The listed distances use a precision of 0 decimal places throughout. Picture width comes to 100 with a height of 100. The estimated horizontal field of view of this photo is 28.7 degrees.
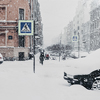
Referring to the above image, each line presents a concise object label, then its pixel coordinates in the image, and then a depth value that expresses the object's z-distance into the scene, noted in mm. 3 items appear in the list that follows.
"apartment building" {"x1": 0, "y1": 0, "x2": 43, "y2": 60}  23906
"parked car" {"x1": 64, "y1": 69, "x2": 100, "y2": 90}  7438
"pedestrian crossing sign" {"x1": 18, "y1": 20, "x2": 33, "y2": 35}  10185
